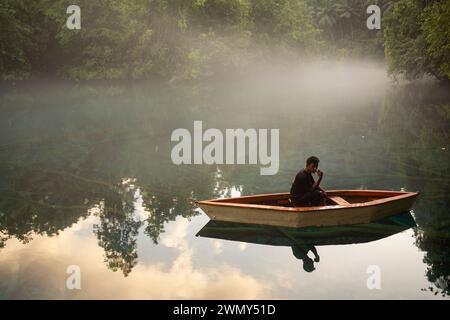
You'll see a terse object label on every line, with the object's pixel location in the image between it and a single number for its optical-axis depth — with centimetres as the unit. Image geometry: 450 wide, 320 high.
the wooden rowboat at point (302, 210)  977
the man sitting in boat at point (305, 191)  1034
